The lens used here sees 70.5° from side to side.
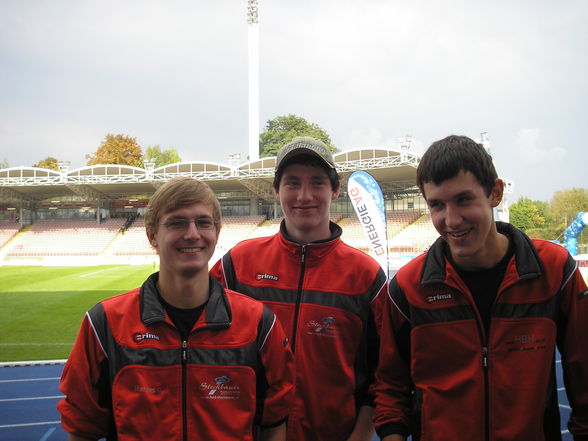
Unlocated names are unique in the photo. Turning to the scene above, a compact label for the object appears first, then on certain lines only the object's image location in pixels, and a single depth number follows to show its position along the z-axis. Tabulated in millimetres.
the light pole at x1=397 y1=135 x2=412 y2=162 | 28453
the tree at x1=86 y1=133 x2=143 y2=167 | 44469
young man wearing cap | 2217
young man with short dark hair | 1822
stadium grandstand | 30094
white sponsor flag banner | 11539
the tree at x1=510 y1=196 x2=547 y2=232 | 45975
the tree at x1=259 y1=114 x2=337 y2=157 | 47188
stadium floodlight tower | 40031
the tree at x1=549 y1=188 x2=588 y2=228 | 44875
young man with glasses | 1797
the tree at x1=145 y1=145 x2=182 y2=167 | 51906
